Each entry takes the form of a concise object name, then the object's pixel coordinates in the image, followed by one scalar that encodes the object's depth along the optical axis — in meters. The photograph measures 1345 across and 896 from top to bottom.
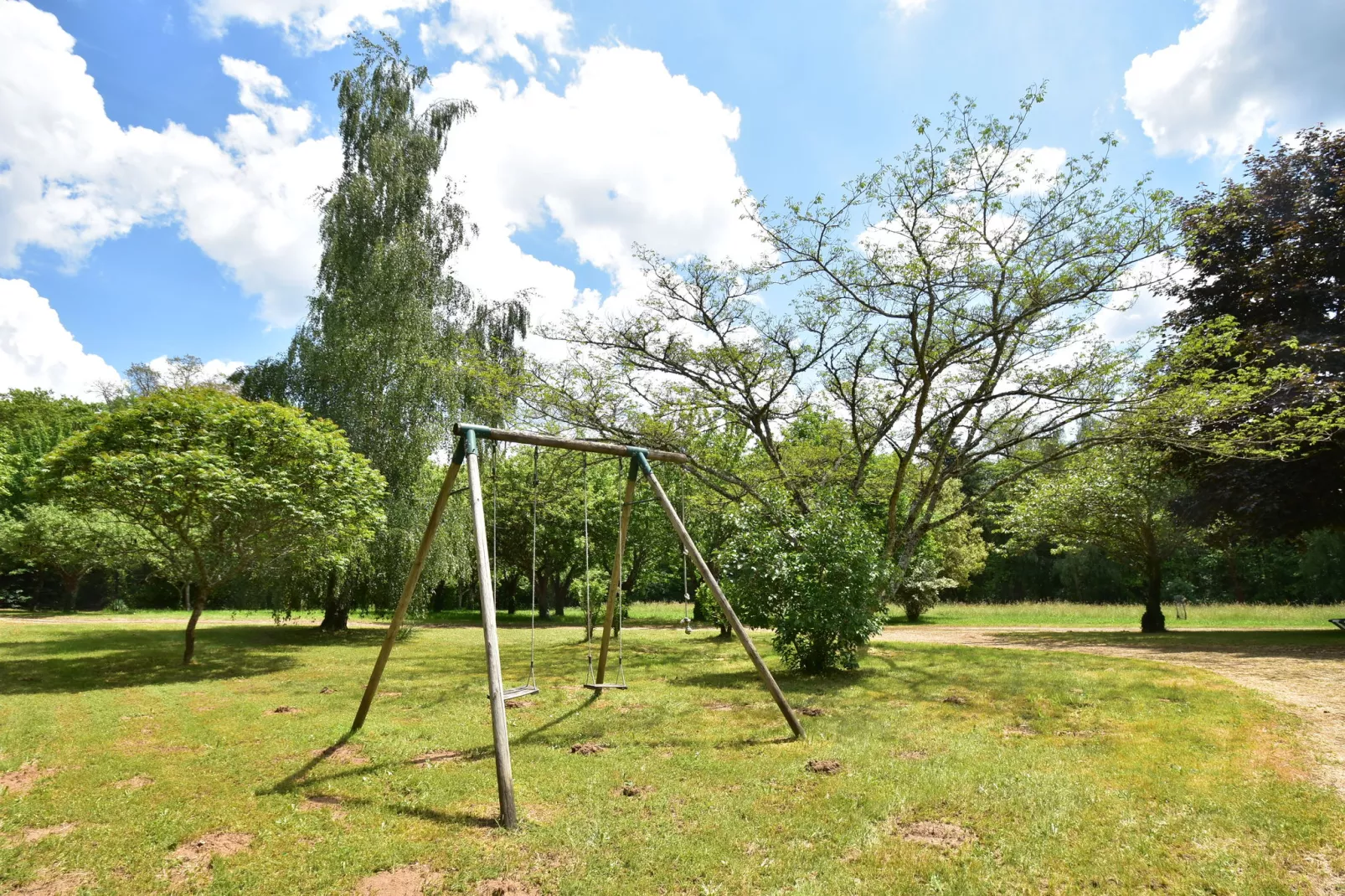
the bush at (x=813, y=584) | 10.93
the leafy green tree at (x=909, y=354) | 12.45
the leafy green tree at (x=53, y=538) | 24.48
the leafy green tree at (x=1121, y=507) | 19.27
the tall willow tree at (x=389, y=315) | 18.00
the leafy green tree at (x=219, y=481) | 10.98
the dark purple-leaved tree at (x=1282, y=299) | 15.66
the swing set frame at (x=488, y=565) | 5.19
